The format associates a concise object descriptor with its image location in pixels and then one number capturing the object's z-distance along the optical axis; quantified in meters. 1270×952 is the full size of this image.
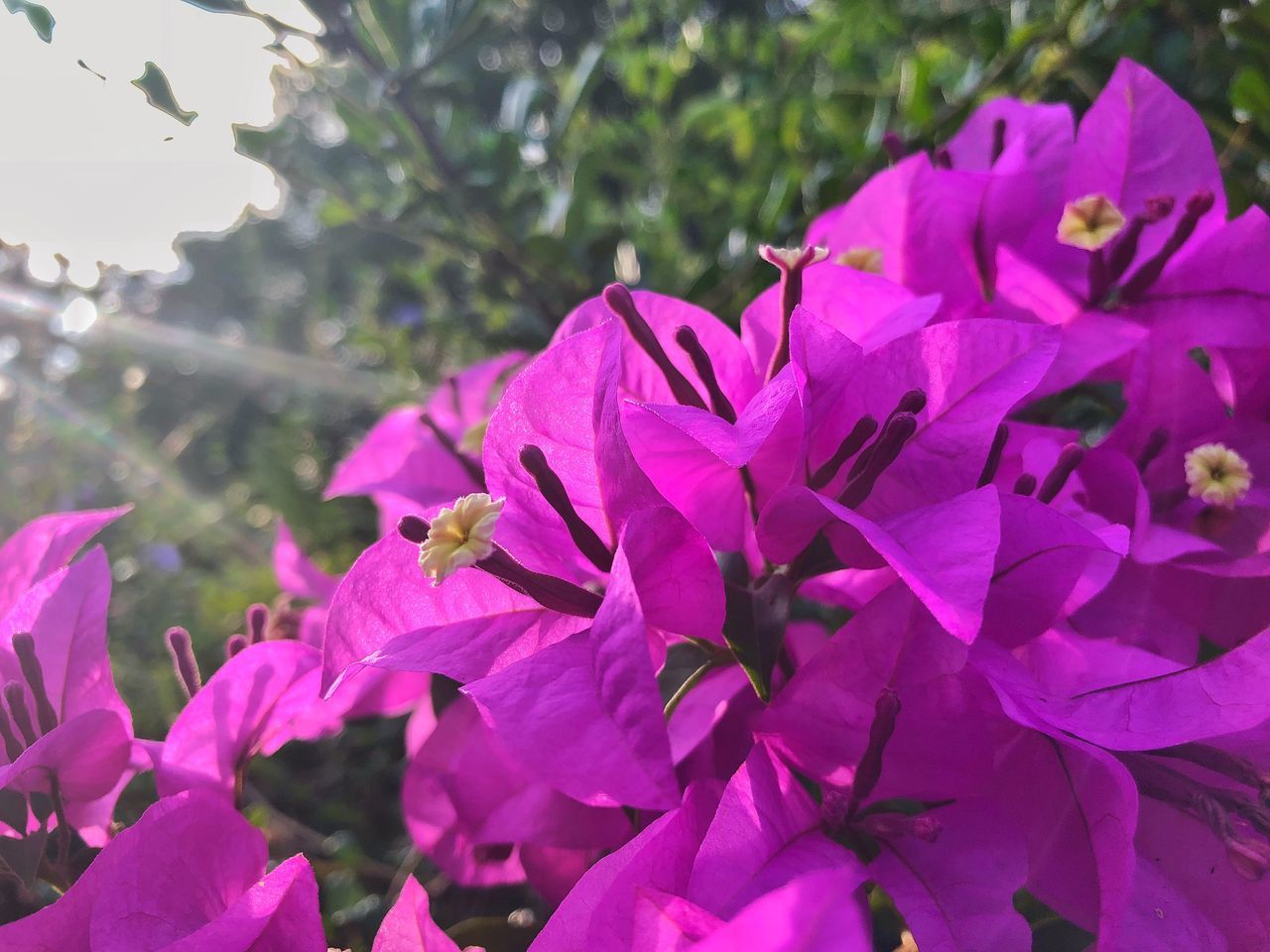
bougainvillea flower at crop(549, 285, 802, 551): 0.11
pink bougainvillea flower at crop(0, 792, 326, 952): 0.11
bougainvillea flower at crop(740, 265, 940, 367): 0.14
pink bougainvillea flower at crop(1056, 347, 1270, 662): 0.13
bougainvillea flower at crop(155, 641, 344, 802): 0.13
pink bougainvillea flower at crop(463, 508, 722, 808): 0.10
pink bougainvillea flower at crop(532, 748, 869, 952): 0.10
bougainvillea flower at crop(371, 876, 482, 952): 0.11
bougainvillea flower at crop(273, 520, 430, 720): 0.17
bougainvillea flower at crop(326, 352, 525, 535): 0.19
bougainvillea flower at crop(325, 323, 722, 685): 0.12
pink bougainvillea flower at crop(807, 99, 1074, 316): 0.15
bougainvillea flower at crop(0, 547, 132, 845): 0.13
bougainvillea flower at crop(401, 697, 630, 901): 0.13
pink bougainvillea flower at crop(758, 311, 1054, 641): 0.12
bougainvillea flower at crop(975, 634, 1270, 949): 0.10
